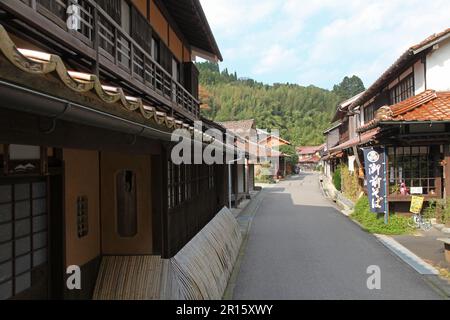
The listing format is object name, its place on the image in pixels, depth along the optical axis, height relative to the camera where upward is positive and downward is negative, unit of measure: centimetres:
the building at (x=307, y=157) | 9473 +177
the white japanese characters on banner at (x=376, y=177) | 1466 -52
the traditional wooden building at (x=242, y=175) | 2411 -77
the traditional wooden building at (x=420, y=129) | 1322 +123
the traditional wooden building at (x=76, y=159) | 255 +10
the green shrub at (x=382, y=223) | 1408 -229
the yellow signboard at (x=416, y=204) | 1402 -149
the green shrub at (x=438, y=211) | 1272 -171
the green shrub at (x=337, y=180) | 3077 -130
